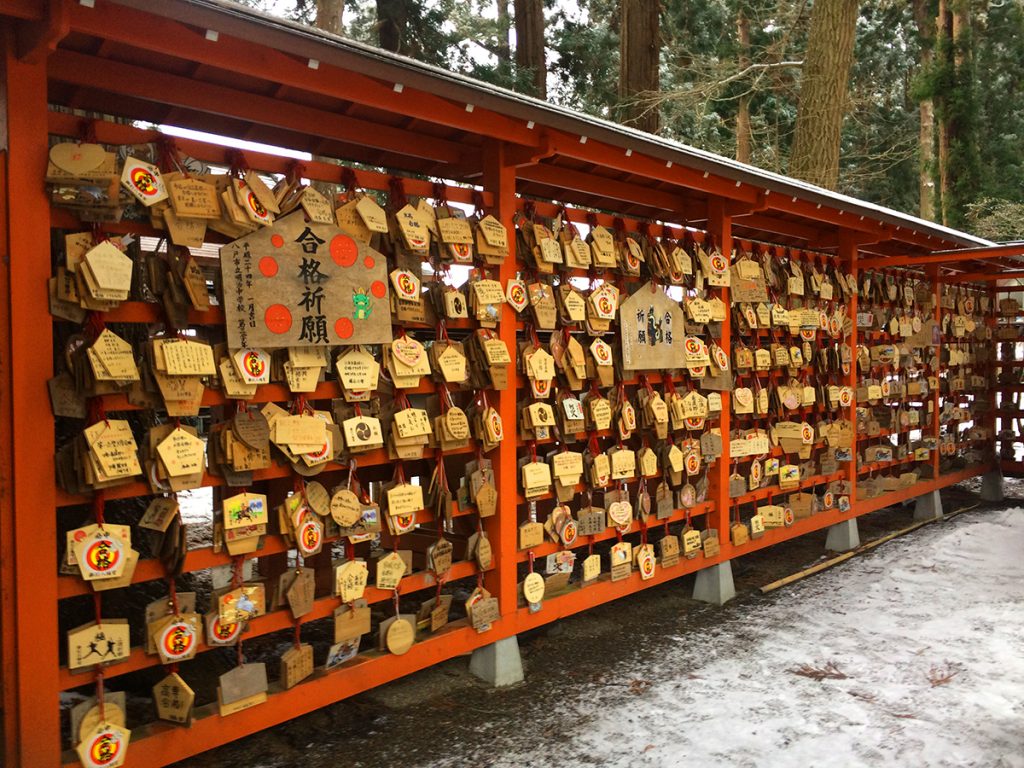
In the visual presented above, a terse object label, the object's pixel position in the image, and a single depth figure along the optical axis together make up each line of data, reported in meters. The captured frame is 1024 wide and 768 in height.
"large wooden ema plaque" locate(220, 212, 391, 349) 3.01
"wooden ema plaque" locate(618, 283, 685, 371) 4.73
